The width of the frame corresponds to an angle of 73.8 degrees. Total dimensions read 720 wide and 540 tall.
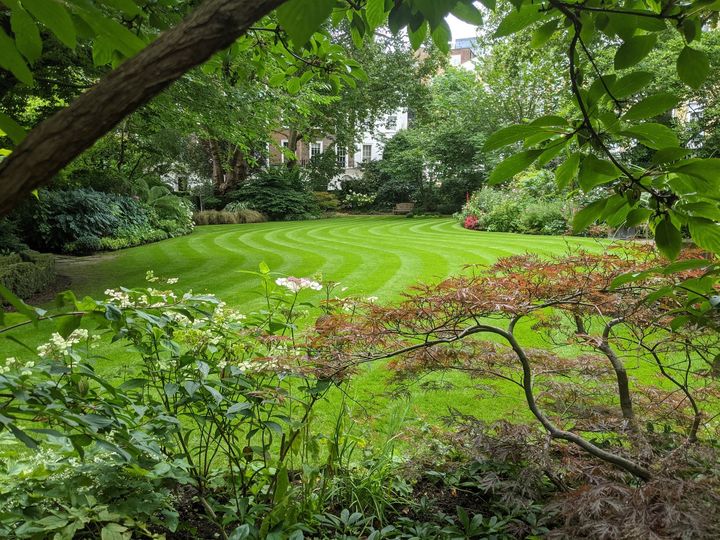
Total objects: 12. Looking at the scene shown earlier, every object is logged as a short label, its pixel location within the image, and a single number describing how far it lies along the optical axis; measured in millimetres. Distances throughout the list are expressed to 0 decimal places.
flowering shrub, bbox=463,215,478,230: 16672
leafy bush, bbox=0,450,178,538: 1566
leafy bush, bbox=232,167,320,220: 22719
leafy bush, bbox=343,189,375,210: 27547
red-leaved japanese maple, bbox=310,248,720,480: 1954
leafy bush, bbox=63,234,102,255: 11125
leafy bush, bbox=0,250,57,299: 6641
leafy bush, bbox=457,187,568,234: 13971
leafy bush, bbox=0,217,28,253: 8445
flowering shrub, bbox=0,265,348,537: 1459
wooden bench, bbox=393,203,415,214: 27188
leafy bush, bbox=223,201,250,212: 22219
